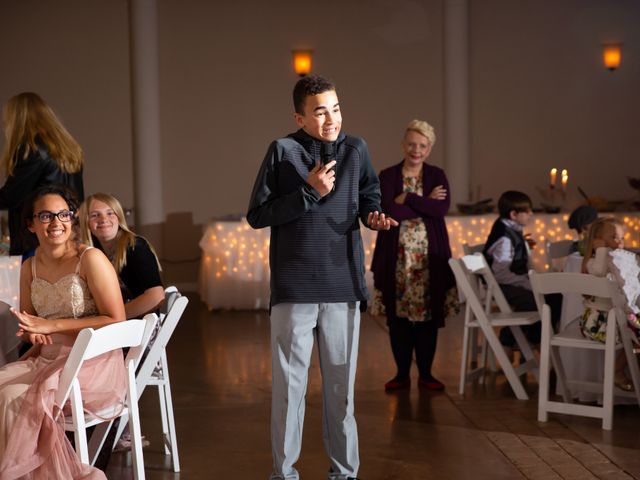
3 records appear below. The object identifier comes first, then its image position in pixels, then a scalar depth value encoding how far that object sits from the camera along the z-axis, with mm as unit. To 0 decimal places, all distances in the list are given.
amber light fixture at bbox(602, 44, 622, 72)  10820
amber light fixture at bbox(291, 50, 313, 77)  10789
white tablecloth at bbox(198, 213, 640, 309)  9016
